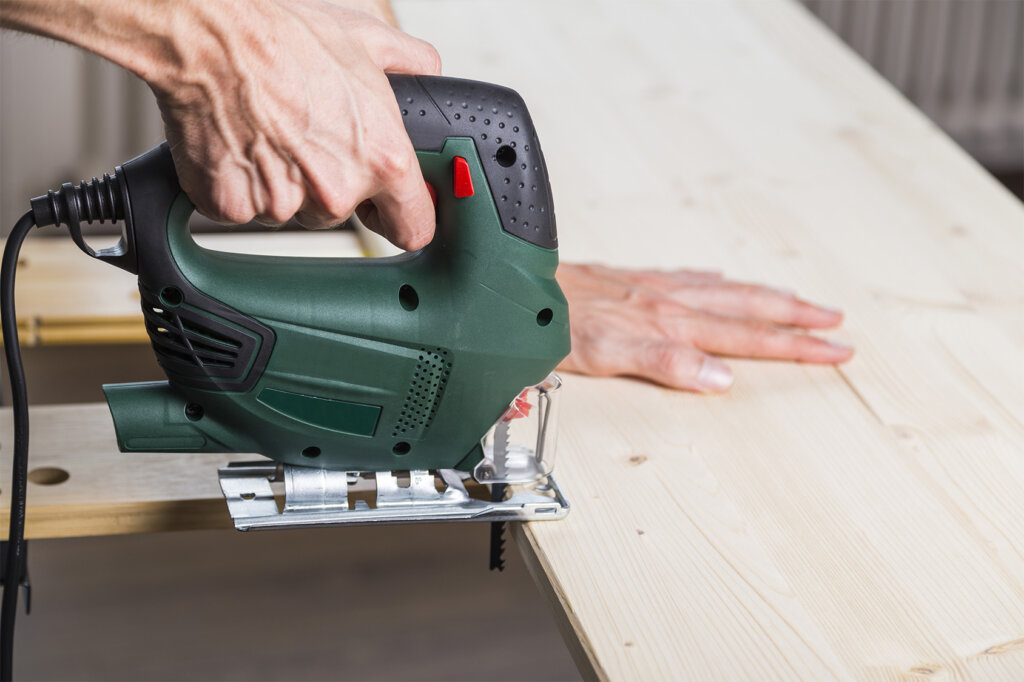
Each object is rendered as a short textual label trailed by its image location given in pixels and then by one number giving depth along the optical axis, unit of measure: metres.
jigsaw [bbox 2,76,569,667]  1.09
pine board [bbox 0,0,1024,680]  1.08
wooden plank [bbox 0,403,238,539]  1.16
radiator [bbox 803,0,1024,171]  3.85
